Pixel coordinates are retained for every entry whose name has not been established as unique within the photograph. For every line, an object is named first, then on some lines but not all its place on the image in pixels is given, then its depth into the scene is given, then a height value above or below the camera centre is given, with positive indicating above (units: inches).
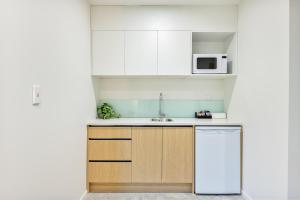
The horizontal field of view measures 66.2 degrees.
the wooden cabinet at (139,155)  111.7 -28.2
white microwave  120.0 +18.0
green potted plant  127.6 -8.4
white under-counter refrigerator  109.8 -29.4
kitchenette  110.5 -2.4
